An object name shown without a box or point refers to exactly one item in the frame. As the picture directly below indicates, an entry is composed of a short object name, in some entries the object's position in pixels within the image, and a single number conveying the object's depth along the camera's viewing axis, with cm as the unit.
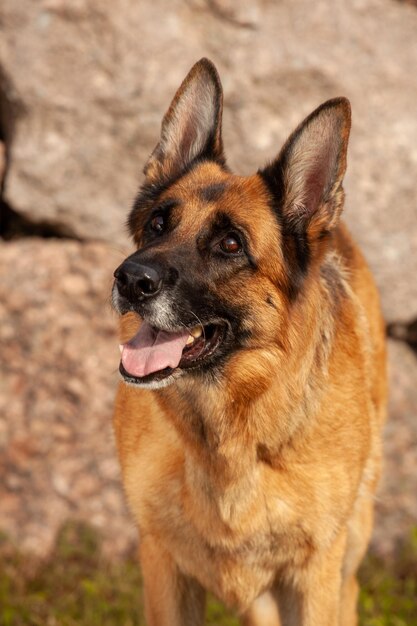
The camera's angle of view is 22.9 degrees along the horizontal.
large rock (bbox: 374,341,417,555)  719
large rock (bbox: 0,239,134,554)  686
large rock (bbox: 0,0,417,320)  676
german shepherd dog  423
